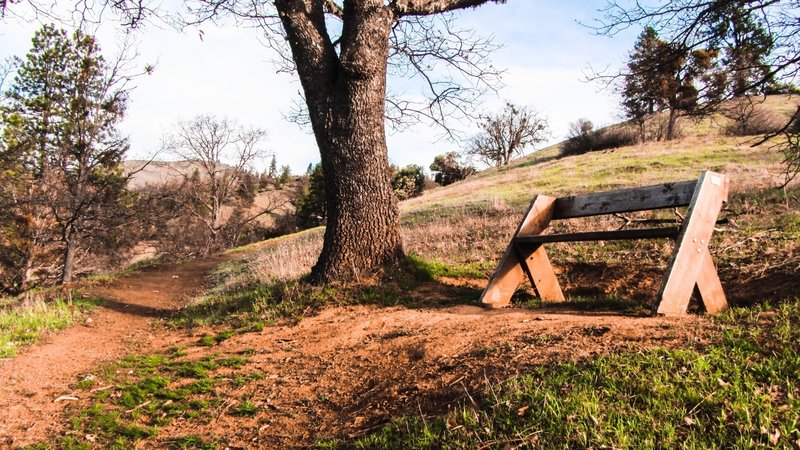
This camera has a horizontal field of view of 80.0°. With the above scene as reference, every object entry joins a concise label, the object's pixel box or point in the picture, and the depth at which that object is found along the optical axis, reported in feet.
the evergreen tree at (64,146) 54.03
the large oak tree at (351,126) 21.20
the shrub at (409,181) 147.74
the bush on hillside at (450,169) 173.68
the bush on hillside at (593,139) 113.60
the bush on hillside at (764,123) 88.01
